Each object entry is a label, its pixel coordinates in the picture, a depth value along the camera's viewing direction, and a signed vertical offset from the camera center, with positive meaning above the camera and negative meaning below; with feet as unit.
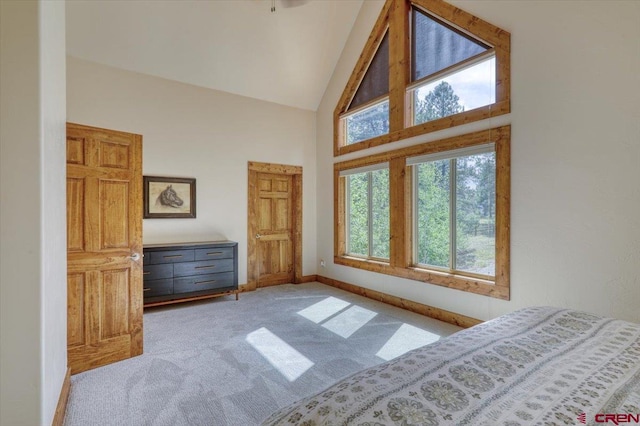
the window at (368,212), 16.17 -0.06
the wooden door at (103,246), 8.51 -1.03
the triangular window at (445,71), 11.84 +5.93
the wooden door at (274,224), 18.19 -0.85
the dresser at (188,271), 13.64 -2.88
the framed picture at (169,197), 14.83 +0.73
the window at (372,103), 16.03 +6.02
